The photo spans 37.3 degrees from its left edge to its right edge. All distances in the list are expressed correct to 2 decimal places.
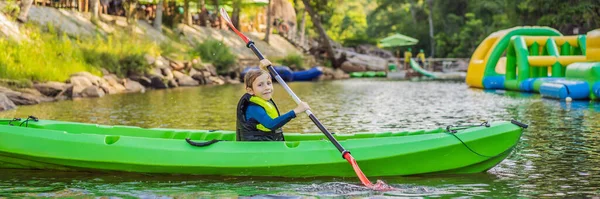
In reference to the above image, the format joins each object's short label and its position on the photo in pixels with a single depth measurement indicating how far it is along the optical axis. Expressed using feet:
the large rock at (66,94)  68.56
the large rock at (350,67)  147.95
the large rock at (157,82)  92.07
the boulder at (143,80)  90.53
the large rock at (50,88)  67.87
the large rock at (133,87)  84.85
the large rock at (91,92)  73.05
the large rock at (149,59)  94.46
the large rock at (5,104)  56.34
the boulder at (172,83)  95.98
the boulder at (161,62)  98.21
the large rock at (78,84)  72.07
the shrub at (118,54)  87.61
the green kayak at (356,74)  139.23
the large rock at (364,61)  149.38
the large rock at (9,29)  79.55
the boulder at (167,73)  97.25
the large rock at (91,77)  77.61
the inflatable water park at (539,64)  61.26
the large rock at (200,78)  105.34
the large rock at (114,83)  82.87
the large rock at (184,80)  99.04
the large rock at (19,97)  61.82
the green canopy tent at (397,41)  162.20
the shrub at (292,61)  132.46
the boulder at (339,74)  136.85
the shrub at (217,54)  116.98
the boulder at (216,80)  108.03
